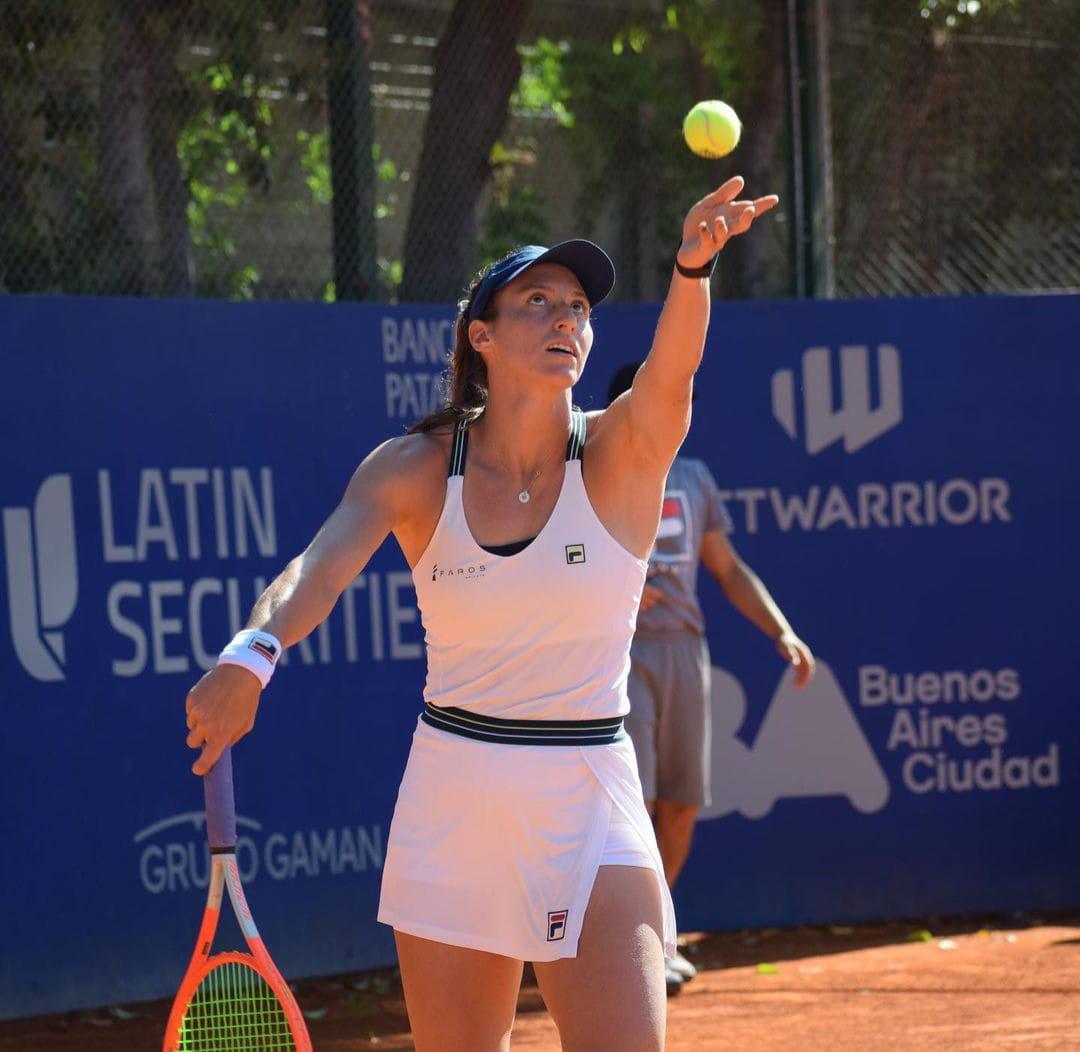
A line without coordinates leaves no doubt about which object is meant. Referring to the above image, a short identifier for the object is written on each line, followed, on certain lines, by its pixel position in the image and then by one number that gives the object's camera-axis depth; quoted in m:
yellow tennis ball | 7.43
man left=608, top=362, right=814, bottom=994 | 12.15
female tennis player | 6.02
